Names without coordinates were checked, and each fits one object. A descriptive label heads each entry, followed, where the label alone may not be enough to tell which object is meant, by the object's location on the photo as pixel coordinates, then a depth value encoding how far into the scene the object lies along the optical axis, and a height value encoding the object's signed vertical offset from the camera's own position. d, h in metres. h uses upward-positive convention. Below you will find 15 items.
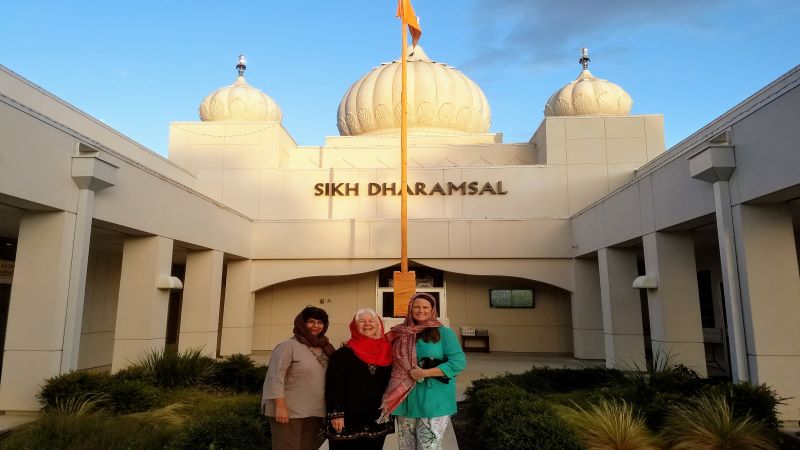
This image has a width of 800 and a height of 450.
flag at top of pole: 12.42 +7.24
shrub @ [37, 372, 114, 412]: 7.20 -1.01
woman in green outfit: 3.88 -0.44
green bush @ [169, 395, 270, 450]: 4.97 -1.14
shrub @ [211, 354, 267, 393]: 9.24 -1.04
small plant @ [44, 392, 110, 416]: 6.90 -1.17
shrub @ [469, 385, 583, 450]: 5.06 -1.10
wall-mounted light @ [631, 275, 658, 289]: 10.44 +0.74
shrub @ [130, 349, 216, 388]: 8.92 -0.91
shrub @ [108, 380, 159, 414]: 7.30 -1.13
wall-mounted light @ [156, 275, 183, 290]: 10.77 +0.70
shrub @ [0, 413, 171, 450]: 5.29 -1.25
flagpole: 12.24 +4.18
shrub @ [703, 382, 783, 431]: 6.11 -0.97
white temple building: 7.45 +1.95
